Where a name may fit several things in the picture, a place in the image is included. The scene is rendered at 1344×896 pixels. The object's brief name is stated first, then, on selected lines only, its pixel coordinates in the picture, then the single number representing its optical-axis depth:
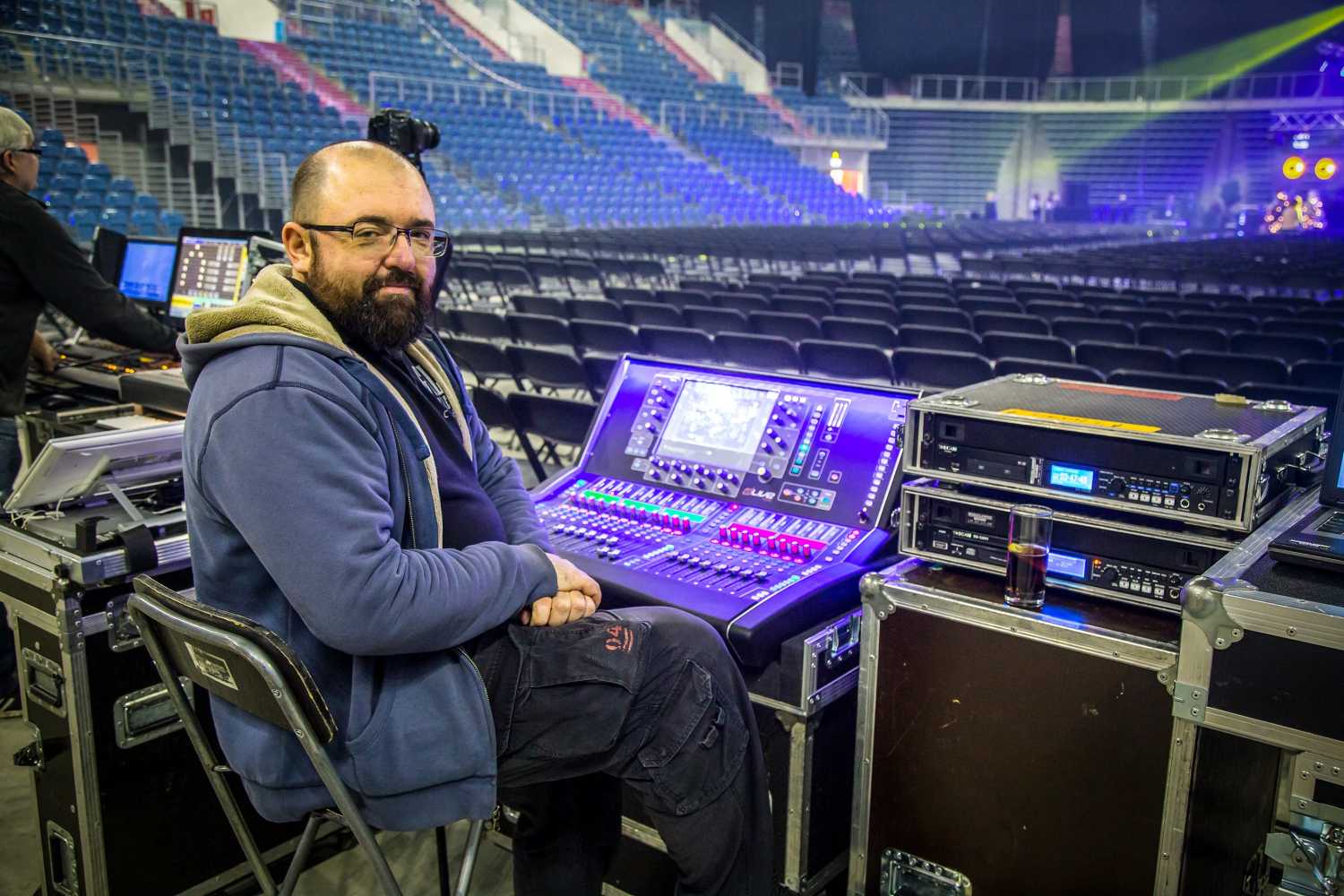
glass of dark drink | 1.77
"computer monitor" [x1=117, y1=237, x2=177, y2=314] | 4.19
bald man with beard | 1.37
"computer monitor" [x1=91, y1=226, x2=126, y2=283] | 4.48
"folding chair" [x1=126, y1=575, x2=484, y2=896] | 1.34
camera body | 3.66
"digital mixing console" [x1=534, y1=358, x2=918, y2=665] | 1.98
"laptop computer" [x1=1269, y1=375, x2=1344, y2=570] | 1.58
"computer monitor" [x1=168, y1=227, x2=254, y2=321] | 3.83
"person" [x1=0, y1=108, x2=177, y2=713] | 3.00
